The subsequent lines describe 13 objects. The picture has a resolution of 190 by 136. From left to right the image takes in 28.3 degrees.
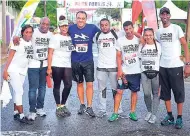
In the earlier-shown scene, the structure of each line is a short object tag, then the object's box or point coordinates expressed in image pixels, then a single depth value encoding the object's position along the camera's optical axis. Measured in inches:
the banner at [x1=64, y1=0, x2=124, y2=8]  786.6
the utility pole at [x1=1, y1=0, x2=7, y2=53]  843.5
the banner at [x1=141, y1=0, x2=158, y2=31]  321.1
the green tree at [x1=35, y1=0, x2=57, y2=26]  2623.0
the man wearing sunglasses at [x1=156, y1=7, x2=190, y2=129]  249.9
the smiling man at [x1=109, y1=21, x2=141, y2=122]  268.7
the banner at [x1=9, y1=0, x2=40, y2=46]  316.8
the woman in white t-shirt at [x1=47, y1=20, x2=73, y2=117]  277.1
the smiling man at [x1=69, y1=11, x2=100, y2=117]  279.4
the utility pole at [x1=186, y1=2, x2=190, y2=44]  698.3
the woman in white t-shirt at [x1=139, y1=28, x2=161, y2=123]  257.9
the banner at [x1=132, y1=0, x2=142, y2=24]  363.7
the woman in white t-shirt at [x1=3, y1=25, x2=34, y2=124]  256.3
